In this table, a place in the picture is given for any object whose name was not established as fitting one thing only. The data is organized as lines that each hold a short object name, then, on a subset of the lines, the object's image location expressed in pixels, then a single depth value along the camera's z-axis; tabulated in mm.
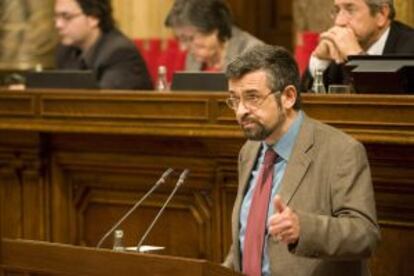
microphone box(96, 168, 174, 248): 8516
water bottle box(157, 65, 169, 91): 11691
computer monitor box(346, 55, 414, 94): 9227
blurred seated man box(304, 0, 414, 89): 10398
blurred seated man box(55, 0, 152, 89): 12531
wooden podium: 7441
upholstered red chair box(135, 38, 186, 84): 14422
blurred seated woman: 12352
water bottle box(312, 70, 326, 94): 10094
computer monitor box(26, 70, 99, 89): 11586
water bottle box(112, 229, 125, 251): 8281
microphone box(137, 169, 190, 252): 8302
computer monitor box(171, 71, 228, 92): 10633
